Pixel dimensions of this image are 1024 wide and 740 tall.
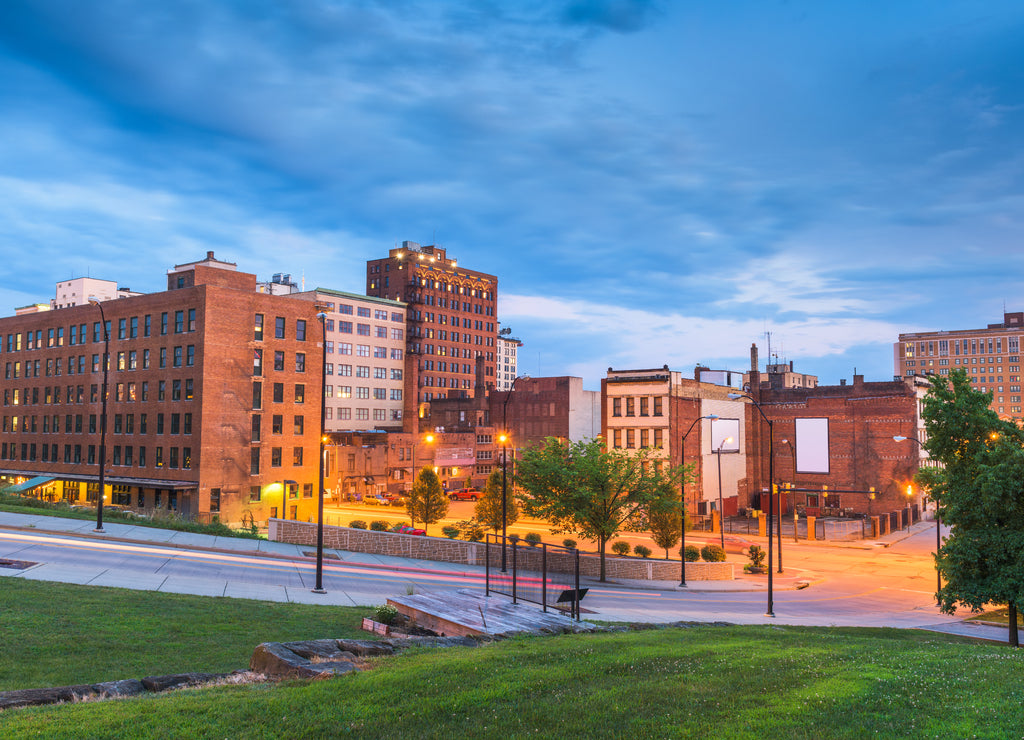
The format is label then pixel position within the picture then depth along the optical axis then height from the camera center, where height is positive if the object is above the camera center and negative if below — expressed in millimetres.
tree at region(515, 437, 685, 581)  40375 -2872
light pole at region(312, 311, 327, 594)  26064 -4262
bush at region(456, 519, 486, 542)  43194 -5908
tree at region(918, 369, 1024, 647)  23922 -1796
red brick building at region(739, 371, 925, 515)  74688 -414
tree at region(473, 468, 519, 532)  47406 -4713
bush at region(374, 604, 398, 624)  18281 -4612
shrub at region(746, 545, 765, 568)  47500 -7824
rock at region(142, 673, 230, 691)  10516 -3727
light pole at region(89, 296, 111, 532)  32794 -4037
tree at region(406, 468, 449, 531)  49656 -4475
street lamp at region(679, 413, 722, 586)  40500 -7246
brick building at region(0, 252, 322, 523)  63312 +3313
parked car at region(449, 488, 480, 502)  93438 -7647
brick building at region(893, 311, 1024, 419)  193250 +20483
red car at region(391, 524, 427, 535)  45425 -6347
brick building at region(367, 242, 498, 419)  134875 +24901
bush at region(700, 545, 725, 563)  45375 -7307
